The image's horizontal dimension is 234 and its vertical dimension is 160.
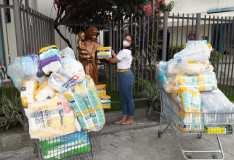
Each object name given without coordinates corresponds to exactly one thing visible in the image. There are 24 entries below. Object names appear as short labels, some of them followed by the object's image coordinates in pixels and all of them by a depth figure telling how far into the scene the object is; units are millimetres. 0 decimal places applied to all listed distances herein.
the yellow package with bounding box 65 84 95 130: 1937
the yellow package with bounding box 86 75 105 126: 2023
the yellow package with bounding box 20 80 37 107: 1958
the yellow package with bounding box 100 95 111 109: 4191
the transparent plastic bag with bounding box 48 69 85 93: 1919
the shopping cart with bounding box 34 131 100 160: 1983
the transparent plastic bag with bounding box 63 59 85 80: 1999
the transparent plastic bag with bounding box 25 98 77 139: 1839
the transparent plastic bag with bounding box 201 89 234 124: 2281
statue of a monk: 4102
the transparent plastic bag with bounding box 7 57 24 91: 2074
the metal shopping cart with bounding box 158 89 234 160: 2309
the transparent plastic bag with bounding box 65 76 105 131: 1947
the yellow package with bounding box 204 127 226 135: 2352
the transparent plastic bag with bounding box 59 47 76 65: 2143
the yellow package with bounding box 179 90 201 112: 2336
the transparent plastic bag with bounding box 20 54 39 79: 2041
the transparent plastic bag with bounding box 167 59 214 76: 2443
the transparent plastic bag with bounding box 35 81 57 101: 1979
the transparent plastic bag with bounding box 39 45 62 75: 1985
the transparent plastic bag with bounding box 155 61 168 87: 2775
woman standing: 3648
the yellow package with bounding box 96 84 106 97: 4266
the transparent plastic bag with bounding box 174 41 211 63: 2459
